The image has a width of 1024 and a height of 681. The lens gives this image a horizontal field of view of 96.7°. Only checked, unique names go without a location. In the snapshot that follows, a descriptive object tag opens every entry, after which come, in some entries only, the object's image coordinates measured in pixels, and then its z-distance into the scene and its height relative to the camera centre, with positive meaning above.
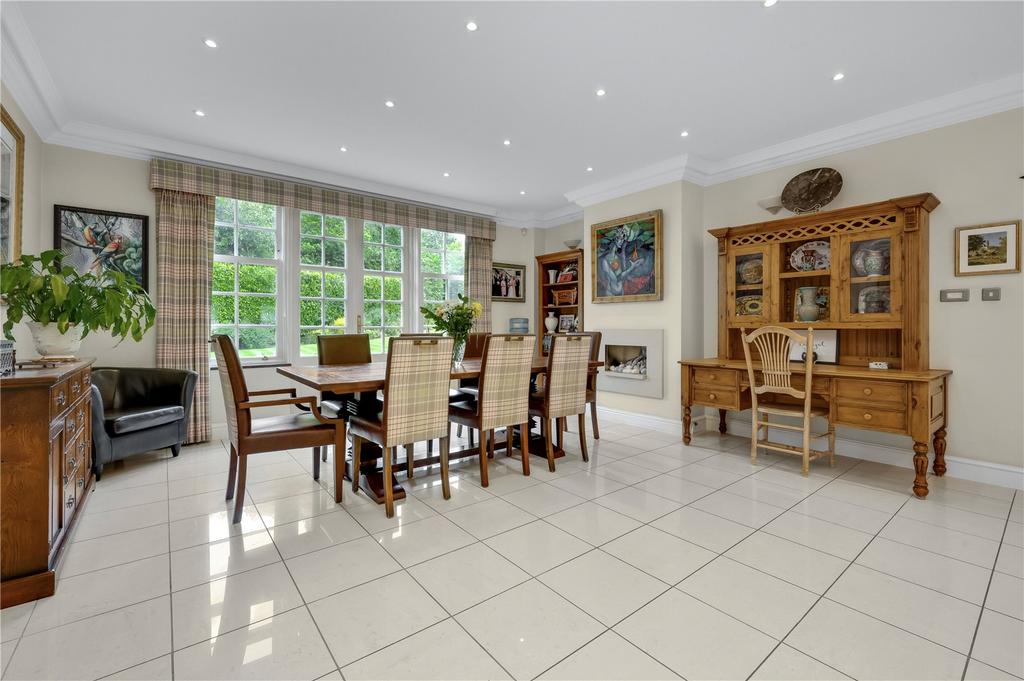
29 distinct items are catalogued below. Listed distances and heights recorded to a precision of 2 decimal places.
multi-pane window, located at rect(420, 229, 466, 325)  5.95 +1.00
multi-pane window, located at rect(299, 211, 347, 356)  5.01 +0.71
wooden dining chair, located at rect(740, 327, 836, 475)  3.29 -0.33
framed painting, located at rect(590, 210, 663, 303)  4.73 +0.90
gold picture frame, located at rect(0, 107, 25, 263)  2.78 +0.98
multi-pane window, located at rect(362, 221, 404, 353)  5.48 +0.72
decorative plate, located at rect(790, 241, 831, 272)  3.78 +0.72
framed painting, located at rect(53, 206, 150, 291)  3.70 +0.84
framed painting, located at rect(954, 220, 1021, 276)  3.04 +0.64
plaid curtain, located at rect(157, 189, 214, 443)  4.05 +0.48
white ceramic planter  2.33 +0.00
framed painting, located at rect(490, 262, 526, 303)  6.50 +0.84
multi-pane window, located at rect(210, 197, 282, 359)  4.54 +0.65
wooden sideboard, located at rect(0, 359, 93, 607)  1.73 -0.57
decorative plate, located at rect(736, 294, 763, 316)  4.12 +0.33
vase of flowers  3.36 +0.18
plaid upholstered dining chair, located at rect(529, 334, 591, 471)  3.39 -0.34
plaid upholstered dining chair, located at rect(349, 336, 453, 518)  2.54 -0.34
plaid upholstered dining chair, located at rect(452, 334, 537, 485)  3.02 -0.35
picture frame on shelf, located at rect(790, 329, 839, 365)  3.77 -0.06
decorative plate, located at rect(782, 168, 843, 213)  3.78 +1.29
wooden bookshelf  6.15 +0.81
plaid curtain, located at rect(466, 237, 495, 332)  6.14 +0.92
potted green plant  2.13 +0.18
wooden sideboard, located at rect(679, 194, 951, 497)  3.03 +0.27
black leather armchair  3.13 -0.53
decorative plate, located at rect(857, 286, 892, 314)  3.42 +0.32
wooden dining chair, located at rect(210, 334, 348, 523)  2.45 -0.50
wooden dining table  2.59 -0.24
